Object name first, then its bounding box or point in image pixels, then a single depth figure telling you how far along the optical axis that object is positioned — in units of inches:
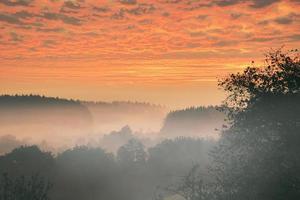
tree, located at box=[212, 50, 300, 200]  1262.3
